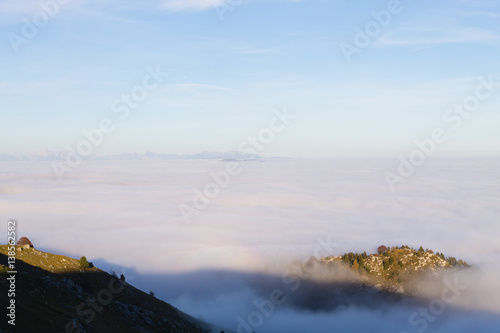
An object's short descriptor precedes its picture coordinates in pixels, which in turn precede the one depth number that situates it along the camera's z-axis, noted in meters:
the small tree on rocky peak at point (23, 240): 110.88
